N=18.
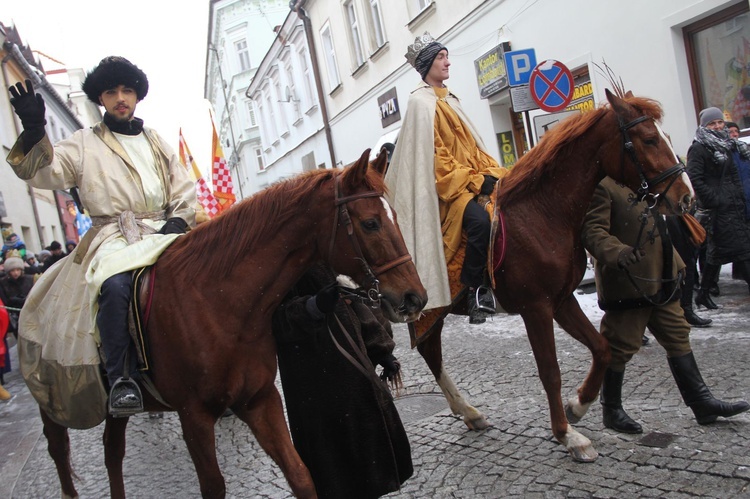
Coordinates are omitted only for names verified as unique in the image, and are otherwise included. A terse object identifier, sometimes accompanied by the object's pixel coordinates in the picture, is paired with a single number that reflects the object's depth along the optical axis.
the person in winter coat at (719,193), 7.15
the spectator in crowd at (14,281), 11.17
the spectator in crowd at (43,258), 13.90
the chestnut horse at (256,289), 2.86
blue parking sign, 10.23
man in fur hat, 3.21
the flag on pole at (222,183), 13.62
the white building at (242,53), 42.53
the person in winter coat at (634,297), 3.91
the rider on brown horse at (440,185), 4.13
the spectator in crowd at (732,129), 7.93
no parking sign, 9.04
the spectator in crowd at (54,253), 13.27
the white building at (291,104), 24.72
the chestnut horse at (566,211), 3.77
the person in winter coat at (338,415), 3.25
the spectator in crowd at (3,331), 9.29
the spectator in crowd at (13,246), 14.16
